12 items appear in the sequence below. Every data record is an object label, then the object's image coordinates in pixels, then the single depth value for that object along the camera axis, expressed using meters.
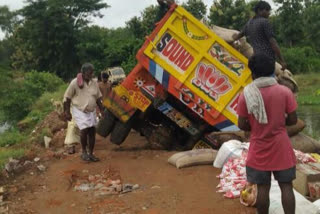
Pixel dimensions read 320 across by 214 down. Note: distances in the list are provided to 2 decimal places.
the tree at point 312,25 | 29.58
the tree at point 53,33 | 32.88
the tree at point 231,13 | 28.95
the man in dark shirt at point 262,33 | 5.53
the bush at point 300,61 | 27.82
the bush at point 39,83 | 21.94
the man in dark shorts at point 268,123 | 3.21
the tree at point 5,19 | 58.83
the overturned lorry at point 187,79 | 6.31
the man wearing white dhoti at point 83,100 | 6.35
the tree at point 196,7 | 33.38
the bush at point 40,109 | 15.38
